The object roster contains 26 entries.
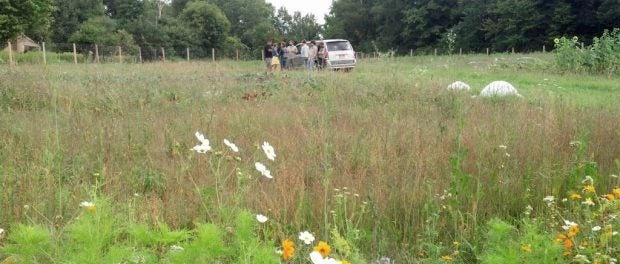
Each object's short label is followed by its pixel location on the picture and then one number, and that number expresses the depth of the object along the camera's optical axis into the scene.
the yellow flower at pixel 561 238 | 2.47
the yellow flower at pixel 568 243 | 2.41
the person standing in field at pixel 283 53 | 21.16
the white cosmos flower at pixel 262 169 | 2.47
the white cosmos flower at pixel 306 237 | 2.23
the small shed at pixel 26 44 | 48.29
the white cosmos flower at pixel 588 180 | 2.87
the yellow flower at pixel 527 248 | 2.26
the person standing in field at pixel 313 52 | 19.63
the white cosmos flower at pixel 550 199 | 2.92
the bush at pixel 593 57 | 15.86
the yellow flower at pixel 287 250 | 2.00
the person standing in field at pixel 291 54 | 21.01
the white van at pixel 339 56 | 20.64
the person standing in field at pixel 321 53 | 20.44
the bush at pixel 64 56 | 21.33
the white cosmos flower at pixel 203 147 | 2.57
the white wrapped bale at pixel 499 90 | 8.50
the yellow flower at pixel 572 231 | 2.46
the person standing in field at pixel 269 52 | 20.80
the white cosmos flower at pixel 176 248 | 2.28
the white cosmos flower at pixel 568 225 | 2.50
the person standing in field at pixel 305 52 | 19.88
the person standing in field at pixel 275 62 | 19.25
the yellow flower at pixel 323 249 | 1.89
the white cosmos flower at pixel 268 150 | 2.61
